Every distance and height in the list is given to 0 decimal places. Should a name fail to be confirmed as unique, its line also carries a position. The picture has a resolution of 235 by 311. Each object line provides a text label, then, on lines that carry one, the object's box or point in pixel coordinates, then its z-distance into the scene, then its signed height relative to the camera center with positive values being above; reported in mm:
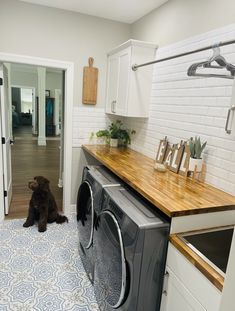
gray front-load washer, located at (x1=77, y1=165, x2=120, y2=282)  1837 -819
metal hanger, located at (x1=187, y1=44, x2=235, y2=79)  1448 +293
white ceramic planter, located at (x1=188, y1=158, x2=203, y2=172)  1854 -398
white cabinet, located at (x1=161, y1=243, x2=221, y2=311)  1058 -840
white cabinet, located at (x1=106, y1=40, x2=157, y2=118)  2512 +303
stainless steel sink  1274 -720
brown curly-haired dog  2824 -1221
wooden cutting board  3037 +257
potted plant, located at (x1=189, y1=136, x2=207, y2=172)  1852 -326
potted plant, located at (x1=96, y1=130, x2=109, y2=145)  3209 -414
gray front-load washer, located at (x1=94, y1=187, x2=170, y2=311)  1247 -783
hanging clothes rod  1291 +382
